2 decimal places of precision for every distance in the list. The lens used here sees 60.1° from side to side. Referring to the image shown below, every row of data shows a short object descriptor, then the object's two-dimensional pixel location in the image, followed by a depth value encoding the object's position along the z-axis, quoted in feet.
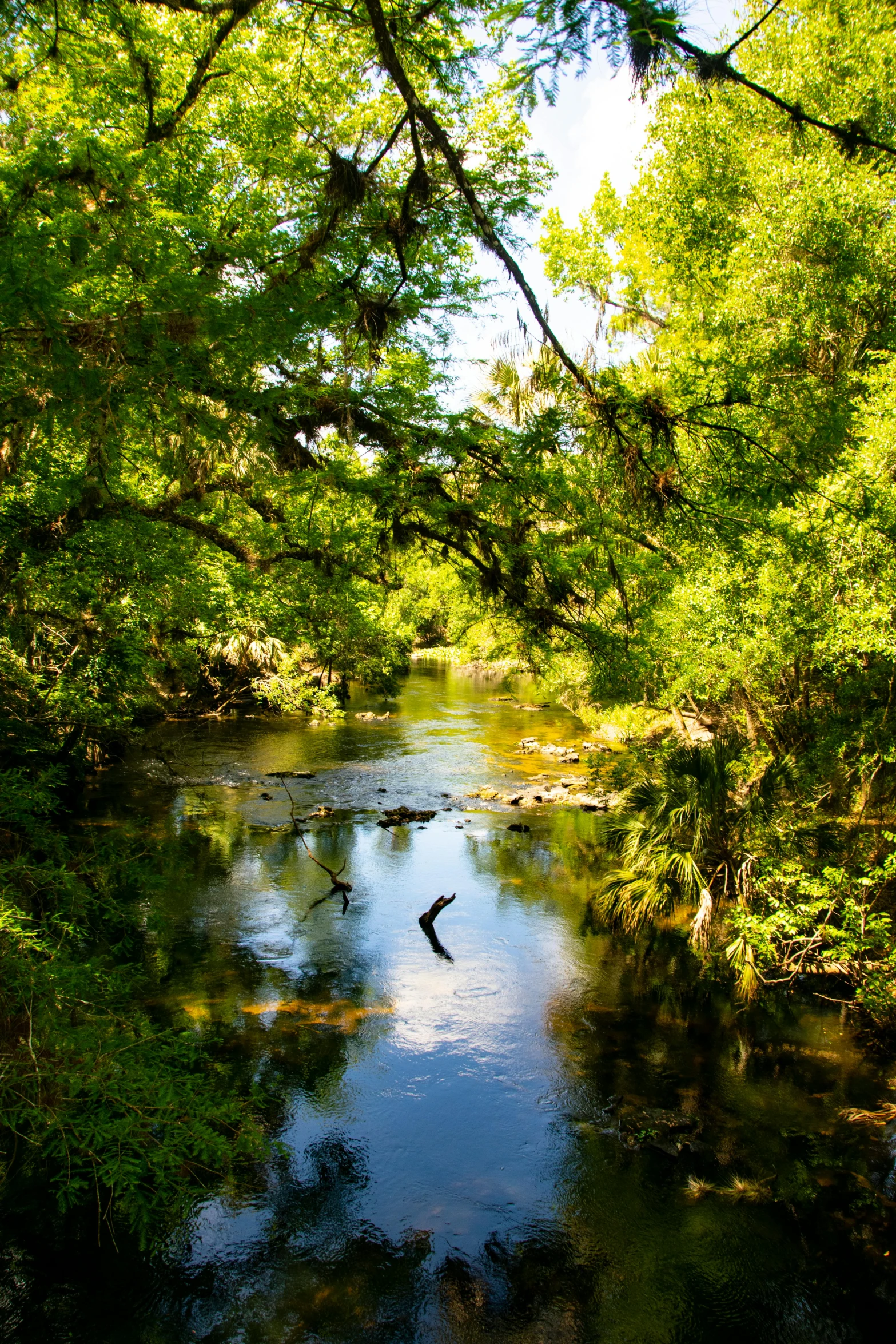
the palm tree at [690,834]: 34.06
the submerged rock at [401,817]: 53.11
